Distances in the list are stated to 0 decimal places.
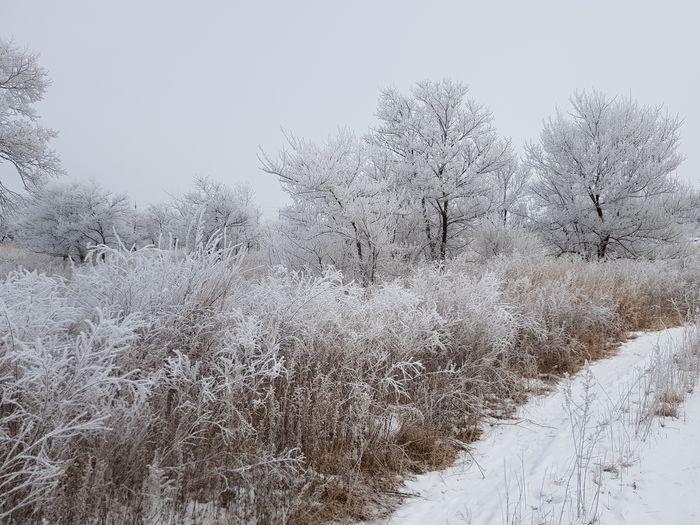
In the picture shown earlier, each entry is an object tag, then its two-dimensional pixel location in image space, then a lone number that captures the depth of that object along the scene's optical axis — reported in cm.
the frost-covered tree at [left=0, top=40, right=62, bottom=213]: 1117
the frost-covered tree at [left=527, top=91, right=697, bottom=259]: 1408
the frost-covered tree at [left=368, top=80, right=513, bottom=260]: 1207
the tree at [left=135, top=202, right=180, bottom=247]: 2536
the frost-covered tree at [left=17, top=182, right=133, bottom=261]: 1988
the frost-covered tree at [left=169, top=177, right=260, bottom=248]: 2084
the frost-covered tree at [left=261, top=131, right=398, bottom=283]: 852
